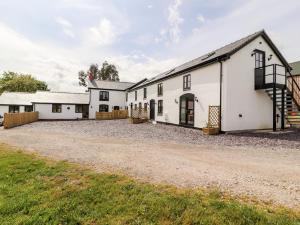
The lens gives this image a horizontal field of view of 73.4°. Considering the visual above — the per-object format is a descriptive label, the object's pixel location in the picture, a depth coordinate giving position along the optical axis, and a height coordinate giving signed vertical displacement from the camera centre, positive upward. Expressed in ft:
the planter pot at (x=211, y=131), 48.76 -4.41
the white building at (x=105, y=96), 128.88 +10.31
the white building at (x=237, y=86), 49.96 +7.20
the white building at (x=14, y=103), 123.95 +4.95
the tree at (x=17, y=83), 201.05 +28.46
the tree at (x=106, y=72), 201.05 +40.19
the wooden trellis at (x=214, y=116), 50.55 -0.83
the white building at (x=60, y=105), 115.03 +3.49
